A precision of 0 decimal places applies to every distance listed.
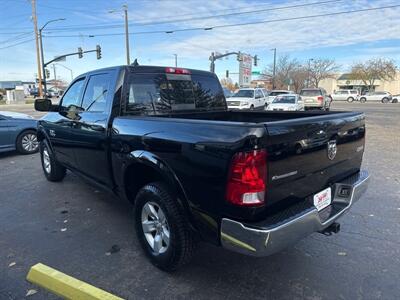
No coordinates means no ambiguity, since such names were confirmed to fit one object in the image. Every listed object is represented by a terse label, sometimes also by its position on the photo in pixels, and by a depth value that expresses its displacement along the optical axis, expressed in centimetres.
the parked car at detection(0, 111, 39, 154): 841
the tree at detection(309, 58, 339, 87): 7112
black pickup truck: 227
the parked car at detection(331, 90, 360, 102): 5170
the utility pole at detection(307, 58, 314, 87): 6894
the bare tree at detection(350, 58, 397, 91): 6756
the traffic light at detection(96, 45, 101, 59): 3059
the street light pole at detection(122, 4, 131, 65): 3095
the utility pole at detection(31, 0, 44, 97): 2899
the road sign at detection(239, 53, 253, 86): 4372
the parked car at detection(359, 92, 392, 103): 4765
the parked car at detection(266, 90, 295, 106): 2811
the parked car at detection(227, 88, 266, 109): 2127
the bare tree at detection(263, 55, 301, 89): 6644
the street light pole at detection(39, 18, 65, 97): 2980
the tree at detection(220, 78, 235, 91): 8388
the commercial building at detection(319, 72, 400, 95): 7444
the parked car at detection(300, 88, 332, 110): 2338
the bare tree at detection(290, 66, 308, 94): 6731
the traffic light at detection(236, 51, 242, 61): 3682
